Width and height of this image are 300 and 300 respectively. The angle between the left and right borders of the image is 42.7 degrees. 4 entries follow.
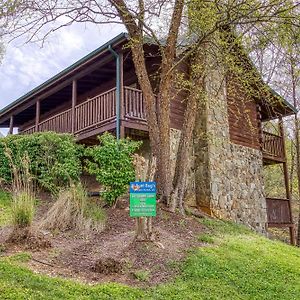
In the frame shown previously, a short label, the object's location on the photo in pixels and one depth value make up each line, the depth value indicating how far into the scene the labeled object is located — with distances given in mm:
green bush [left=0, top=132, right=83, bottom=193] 10828
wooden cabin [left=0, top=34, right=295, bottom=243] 11273
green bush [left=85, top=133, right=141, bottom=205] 9156
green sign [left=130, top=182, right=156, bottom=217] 6344
